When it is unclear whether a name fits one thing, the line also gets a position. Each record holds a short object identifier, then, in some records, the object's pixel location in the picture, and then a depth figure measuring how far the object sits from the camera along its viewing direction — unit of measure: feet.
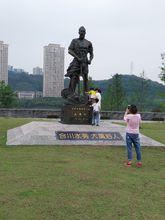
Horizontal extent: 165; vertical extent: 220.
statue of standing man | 51.49
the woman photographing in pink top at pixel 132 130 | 30.04
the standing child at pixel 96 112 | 49.03
